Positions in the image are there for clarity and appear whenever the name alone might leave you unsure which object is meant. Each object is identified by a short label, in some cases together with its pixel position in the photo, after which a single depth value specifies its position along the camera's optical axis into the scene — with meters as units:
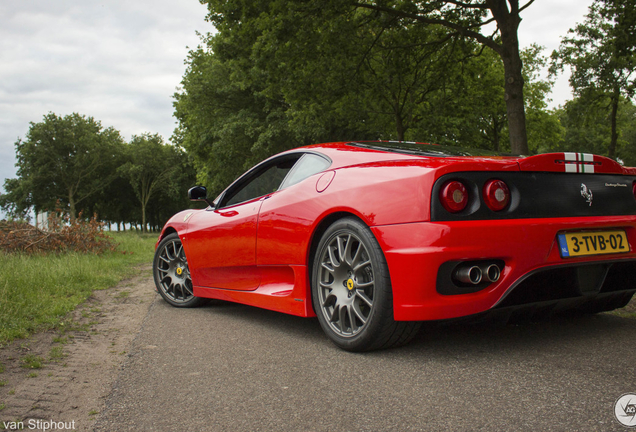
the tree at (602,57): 10.99
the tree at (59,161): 38.66
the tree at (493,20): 9.02
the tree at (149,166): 42.59
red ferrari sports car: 2.61
